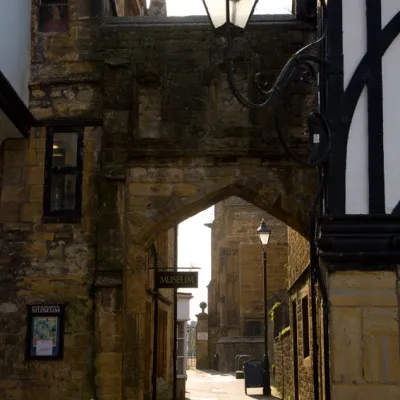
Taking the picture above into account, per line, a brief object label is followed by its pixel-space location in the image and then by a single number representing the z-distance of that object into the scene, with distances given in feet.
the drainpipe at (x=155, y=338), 43.29
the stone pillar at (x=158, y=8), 63.52
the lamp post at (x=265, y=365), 62.80
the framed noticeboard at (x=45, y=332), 33.40
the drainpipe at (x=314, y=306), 23.79
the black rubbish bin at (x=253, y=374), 64.85
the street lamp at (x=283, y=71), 19.77
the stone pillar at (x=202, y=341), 128.67
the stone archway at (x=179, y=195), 34.17
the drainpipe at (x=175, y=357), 50.30
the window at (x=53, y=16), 36.35
